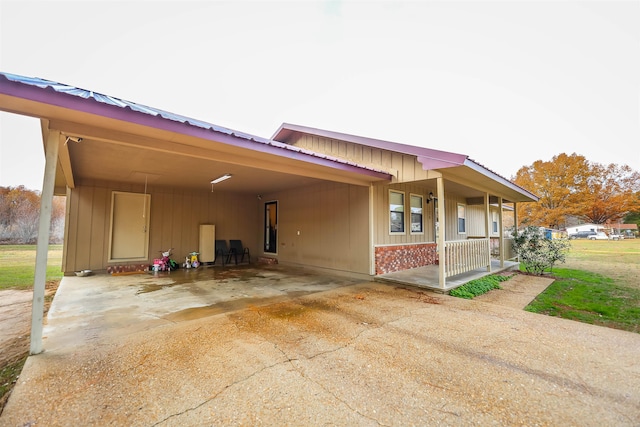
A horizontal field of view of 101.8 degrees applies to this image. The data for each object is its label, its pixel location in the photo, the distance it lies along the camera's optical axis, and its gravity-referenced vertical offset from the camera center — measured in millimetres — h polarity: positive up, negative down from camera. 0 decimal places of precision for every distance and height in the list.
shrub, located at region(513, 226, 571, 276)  7215 -580
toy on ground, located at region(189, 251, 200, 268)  8398 -1070
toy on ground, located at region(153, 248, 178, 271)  7466 -1051
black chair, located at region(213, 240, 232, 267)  9045 -804
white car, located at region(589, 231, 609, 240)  28970 -756
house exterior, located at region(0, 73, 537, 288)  3029 +1078
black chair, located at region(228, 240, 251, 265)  9266 -802
